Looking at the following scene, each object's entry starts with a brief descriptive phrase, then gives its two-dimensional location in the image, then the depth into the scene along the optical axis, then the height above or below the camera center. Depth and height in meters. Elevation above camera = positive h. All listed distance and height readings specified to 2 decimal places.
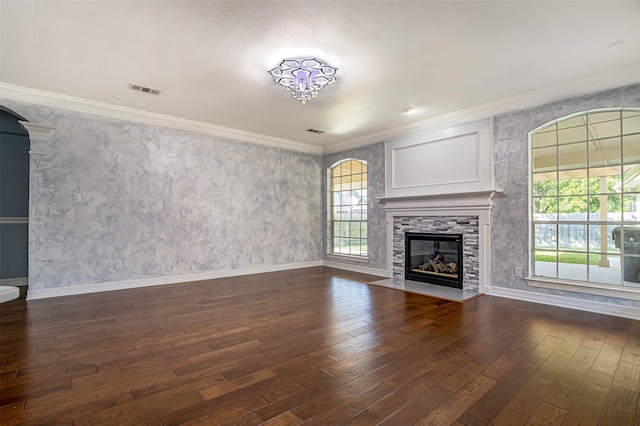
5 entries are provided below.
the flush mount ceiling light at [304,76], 3.38 +1.63
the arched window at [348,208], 6.93 +0.20
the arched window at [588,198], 3.79 +0.25
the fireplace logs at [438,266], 5.32 -0.89
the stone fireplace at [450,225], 4.82 -0.16
